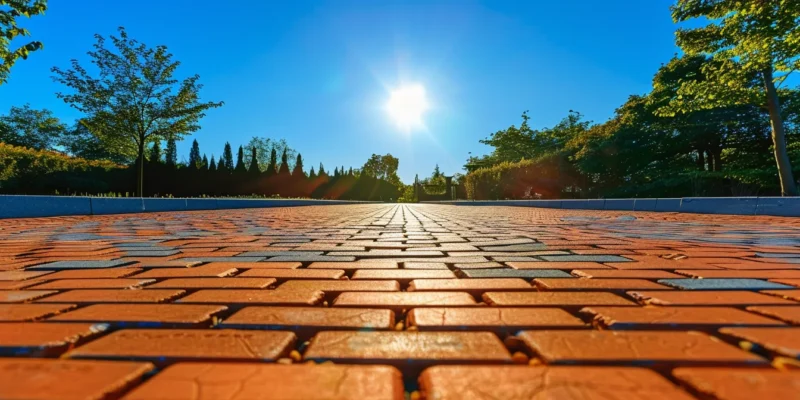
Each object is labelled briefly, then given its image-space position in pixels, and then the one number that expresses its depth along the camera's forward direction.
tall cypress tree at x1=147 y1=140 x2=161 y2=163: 20.37
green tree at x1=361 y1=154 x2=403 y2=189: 56.03
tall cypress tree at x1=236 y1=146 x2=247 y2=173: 25.47
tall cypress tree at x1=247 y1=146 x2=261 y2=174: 26.31
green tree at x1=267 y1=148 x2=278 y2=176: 28.03
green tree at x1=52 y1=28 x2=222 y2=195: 12.87
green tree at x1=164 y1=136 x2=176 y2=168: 35.52
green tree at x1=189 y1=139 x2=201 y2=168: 39.38
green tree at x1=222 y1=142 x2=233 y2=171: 34.34
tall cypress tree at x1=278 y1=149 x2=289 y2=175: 28.81
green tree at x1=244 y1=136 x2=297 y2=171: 48.00
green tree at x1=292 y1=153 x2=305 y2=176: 31.05
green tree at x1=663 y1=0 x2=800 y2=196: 8.66
